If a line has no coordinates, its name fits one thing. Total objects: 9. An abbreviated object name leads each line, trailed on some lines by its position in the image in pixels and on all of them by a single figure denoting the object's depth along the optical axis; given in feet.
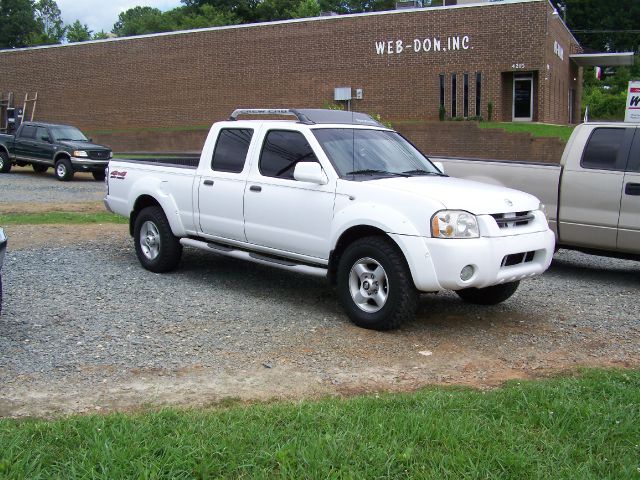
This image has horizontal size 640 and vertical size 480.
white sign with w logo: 44.11
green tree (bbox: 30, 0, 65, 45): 347.15
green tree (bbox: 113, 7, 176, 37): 276.57
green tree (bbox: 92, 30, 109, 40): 310.59
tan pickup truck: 28.86
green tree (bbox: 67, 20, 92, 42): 304.09
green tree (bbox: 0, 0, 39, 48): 305.32
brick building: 106.73
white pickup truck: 20.43
